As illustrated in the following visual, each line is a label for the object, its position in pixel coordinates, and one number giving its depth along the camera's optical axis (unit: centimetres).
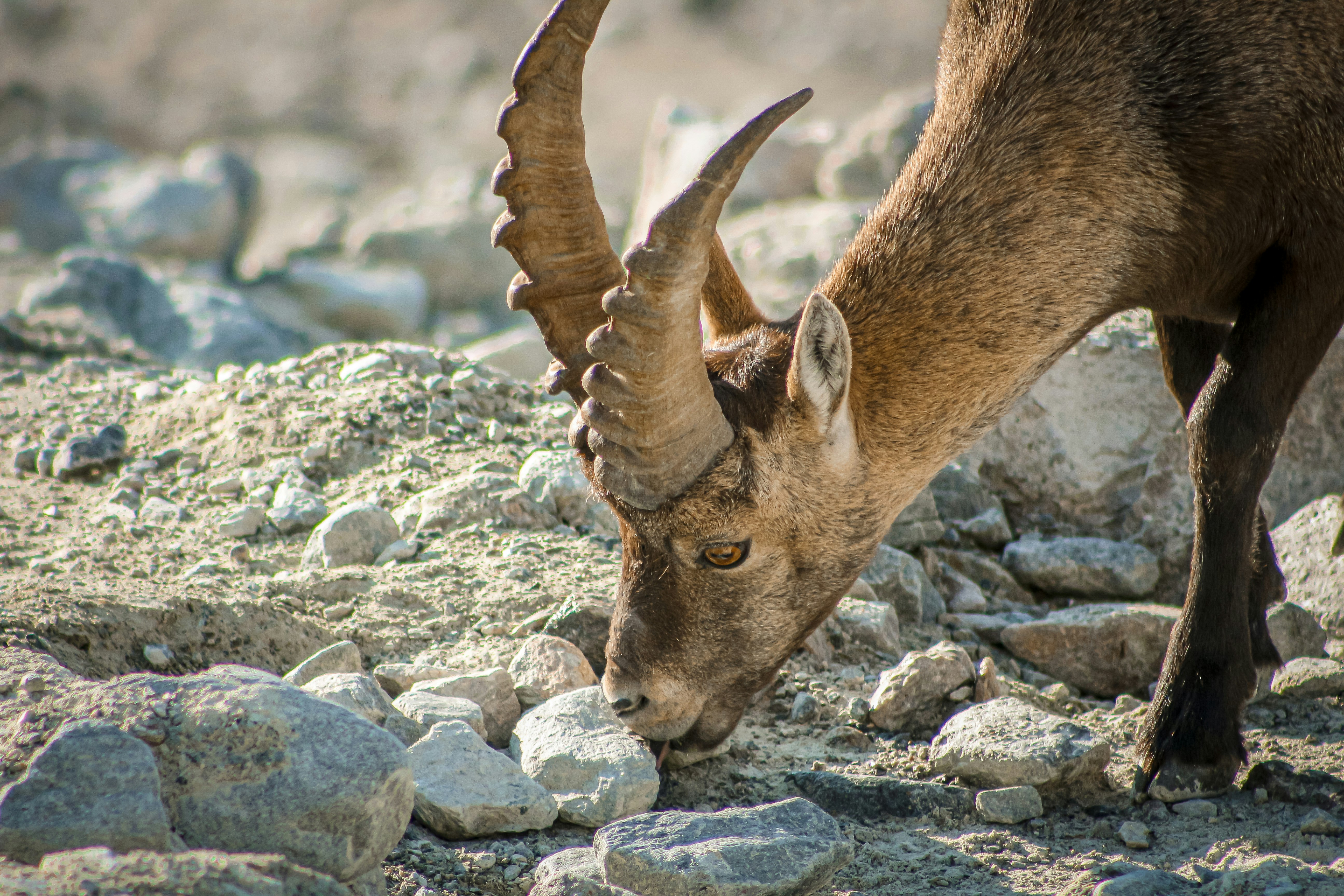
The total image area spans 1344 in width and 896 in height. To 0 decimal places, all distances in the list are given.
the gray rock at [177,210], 2814
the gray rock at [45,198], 3145
